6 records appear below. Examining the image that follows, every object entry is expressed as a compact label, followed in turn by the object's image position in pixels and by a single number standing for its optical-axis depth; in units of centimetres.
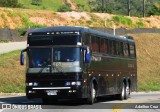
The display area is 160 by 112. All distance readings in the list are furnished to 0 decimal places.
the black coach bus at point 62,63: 2317
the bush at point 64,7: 13505
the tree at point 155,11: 11281
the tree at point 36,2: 15382
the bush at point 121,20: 9350
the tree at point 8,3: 11637
